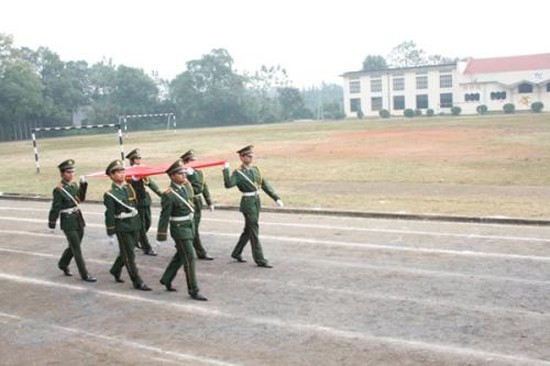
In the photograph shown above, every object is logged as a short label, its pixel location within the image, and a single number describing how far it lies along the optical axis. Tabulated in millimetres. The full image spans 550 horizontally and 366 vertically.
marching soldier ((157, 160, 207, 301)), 8945
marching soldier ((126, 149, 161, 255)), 11898
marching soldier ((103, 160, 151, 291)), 9617
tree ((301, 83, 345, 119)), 98312
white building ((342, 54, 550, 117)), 78438
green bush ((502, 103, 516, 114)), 74569
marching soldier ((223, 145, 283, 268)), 10602
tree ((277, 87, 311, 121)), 101625
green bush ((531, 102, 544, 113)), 73125
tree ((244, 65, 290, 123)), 94750
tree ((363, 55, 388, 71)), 122750
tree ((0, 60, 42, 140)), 72188
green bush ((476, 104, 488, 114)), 77250
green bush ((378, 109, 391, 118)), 85625
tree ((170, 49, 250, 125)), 93750
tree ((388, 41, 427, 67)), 139950
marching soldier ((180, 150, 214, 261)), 11367
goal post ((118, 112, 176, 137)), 80619
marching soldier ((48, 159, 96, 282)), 10367
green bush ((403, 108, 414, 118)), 82562
